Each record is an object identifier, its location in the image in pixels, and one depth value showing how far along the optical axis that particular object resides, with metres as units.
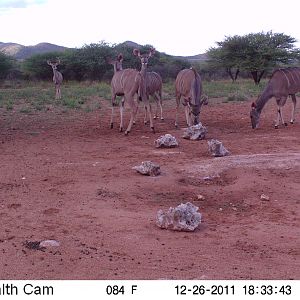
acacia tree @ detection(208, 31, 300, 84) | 39.69
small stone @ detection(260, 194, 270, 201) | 7.91
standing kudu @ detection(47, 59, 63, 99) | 25.14
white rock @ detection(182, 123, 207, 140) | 12.97
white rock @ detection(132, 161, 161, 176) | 8.98
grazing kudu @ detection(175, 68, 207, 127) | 14.42
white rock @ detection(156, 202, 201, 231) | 6.55
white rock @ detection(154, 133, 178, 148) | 11.89
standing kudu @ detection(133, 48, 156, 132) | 14.42
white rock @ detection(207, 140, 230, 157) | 10.60
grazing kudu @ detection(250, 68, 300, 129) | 15.84
